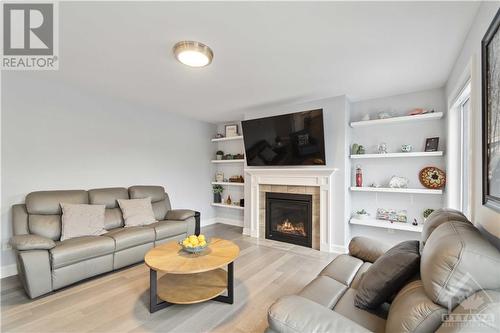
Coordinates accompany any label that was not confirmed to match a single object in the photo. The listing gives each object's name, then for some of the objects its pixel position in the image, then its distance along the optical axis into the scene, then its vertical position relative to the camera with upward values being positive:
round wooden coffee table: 2.02 -1.11
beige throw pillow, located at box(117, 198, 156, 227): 3.44 -0.70
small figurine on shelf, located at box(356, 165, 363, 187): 3.78 -0.20
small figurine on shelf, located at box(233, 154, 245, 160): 5.24 +0.22
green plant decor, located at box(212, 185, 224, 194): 5.59 -0.56
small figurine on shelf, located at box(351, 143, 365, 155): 3.78 +0.25
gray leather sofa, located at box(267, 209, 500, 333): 0.82 -0.53
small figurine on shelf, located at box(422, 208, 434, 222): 3.34 -0.68
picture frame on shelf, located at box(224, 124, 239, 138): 5.29 +0.80
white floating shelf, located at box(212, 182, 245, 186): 5.13 -0.40
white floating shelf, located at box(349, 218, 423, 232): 3.24 -0.87
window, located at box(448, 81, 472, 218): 2.71 +0.10
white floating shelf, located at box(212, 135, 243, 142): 5.08 +0.62
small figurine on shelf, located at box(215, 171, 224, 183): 5.64 -0.27
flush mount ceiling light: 2.11 +1.06
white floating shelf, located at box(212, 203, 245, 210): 5.09 -0.91
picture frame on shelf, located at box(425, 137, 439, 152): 3.24 +0.29
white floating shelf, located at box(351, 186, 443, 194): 3.17 -0.36
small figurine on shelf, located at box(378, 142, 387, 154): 3.62 +0.26
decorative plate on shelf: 3.19 -0.18
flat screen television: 3.63 +0.44
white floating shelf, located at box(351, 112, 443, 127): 3.13 +0.65
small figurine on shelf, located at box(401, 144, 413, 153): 3.44 +0.25
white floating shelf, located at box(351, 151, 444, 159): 3.13 +0.15
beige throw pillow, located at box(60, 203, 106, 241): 2.84 -0.69
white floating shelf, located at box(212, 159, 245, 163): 5.15 +0.11
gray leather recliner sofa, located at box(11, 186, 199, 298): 2.29 -0.88
